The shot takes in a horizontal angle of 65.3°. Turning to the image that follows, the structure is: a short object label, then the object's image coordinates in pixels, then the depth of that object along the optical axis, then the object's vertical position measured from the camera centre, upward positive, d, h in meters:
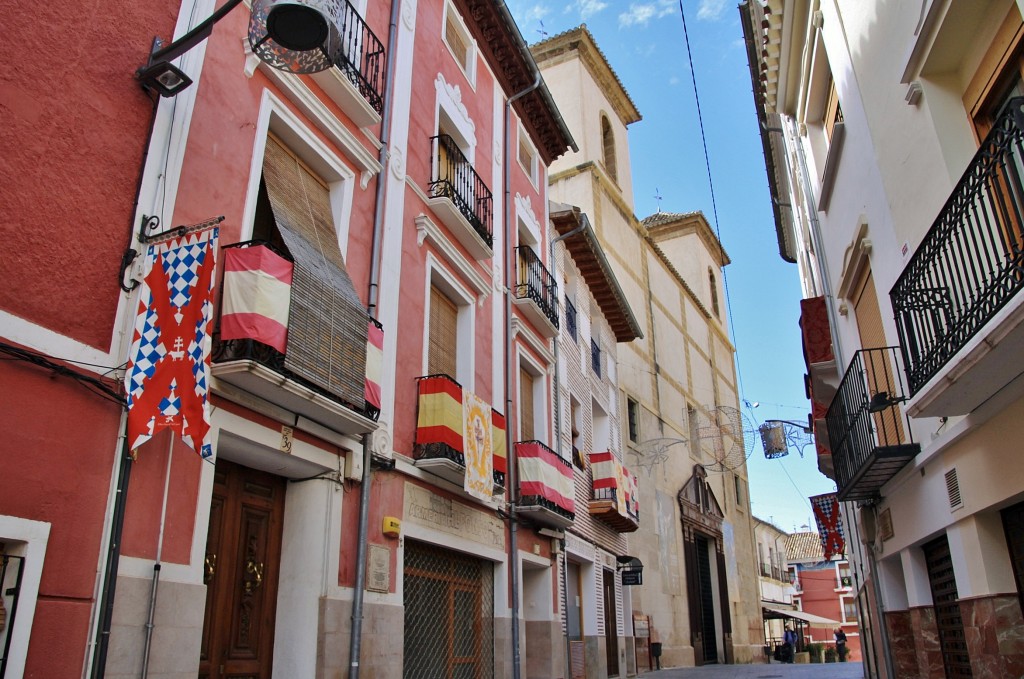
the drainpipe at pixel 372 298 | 7.44 +3.53
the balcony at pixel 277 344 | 6.28 +2.30
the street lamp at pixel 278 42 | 5.47 +4.01
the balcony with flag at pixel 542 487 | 11.85 +2.09
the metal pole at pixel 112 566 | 4.87 +0.44
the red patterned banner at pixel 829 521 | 15.38 +1.97
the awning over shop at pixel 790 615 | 37.66 +0.64
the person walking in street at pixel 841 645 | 36.31 -0.73
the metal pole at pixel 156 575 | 5.19 +0.41
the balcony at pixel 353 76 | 8.19 +6.00
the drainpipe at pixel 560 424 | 13.59 +3.60
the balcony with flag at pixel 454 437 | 9.34 +2.26
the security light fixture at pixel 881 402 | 7.38 +1.97
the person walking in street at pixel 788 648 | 33.72 -0.74
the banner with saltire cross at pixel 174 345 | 5.38 +1.93
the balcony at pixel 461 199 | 10.88 +5.91
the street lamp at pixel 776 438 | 17.77 +4.07
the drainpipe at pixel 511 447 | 11.02 +2.67
